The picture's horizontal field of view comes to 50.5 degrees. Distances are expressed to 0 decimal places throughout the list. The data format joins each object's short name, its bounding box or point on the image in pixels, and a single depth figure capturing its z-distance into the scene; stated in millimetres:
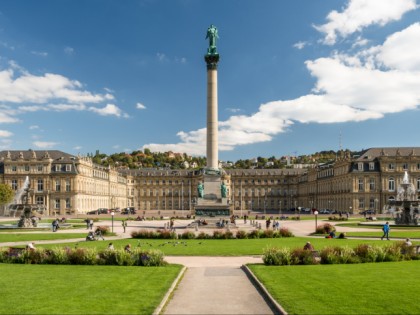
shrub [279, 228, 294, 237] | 43219
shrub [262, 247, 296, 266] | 22969
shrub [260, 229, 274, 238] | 42906
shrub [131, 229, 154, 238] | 42919
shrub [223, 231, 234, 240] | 42125
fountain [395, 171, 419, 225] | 61156
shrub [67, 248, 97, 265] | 23531
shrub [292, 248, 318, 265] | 23088
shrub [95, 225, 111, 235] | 46188
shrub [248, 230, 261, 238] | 42669
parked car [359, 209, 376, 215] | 105250
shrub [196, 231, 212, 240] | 41534
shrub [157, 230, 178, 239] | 42406
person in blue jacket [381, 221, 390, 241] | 38628
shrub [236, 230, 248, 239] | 42250
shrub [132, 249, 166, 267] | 23000
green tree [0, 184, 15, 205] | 101438
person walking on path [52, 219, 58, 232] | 52319
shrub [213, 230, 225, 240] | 41938
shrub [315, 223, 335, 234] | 46594
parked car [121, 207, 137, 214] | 120800
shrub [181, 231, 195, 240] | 42094
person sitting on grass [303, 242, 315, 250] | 25609
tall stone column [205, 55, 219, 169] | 63781
